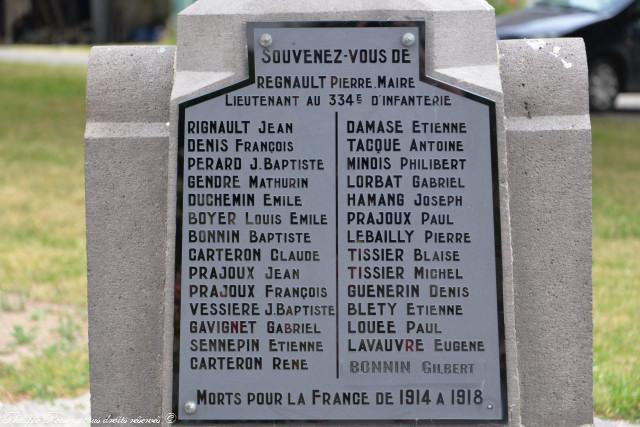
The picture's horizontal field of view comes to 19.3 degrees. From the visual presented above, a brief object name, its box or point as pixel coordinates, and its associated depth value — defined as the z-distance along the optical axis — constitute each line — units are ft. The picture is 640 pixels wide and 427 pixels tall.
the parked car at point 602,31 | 78.48
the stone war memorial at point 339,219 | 19.89
